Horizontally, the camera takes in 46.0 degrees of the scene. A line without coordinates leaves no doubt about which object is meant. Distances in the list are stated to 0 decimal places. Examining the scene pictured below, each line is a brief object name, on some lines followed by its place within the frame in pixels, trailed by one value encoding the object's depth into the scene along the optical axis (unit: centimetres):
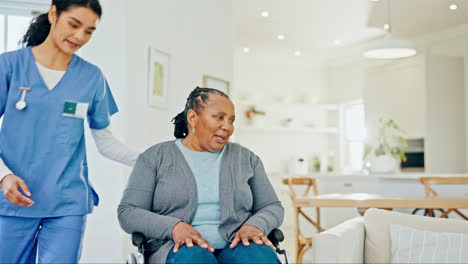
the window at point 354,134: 824
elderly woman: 191
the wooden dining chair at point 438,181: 448
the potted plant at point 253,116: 826
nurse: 178
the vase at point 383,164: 581
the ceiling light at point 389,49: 517
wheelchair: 190
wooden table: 351
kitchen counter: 551
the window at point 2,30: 327
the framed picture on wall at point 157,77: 360
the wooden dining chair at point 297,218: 429
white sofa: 234
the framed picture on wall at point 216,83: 421
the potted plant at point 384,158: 581
